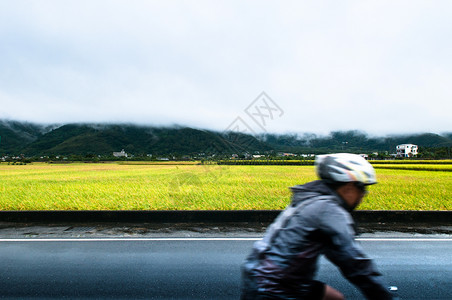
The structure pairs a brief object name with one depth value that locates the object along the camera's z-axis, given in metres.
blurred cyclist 1.84
